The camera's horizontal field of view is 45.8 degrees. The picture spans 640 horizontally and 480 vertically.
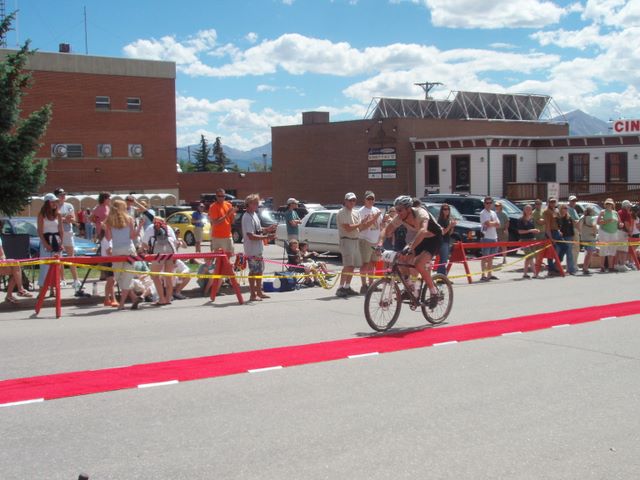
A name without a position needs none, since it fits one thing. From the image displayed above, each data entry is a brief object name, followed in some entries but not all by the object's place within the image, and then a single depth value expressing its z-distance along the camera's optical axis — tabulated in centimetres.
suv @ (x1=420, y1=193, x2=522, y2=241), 2572
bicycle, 1015
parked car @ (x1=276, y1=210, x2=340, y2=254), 2198
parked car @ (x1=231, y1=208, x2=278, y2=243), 2811
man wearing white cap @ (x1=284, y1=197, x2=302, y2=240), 1719
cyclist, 1045
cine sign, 4419
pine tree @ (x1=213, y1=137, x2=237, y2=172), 14162
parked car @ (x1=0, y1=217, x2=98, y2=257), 1767
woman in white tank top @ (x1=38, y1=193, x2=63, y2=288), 1294
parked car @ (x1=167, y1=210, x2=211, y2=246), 3067
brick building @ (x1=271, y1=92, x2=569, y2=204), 4703
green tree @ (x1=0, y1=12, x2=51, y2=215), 2378
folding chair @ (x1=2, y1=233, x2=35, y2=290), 1574
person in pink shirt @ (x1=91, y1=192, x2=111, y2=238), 1396
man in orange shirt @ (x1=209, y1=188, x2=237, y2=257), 1401
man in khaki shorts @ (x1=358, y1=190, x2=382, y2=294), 1475
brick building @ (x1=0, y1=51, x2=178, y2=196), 4934
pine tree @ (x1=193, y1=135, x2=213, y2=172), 14075
